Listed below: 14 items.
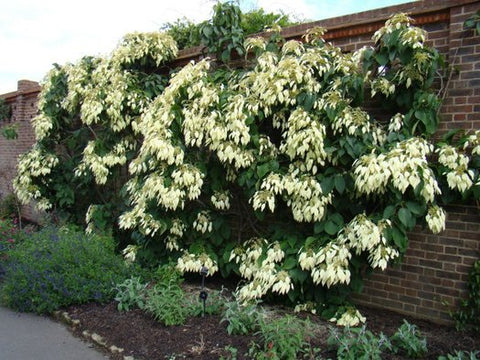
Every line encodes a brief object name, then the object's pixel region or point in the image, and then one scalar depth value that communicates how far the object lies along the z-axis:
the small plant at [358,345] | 3.15
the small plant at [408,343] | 3.33
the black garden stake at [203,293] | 3.99
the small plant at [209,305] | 4.22
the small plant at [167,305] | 4.03
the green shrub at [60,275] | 4.67
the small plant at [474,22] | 3.79
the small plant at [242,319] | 3.76
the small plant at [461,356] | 3.05
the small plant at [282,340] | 3.25
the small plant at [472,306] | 3.86
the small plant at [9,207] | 9.79
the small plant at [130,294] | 4.42
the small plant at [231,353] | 3.33
